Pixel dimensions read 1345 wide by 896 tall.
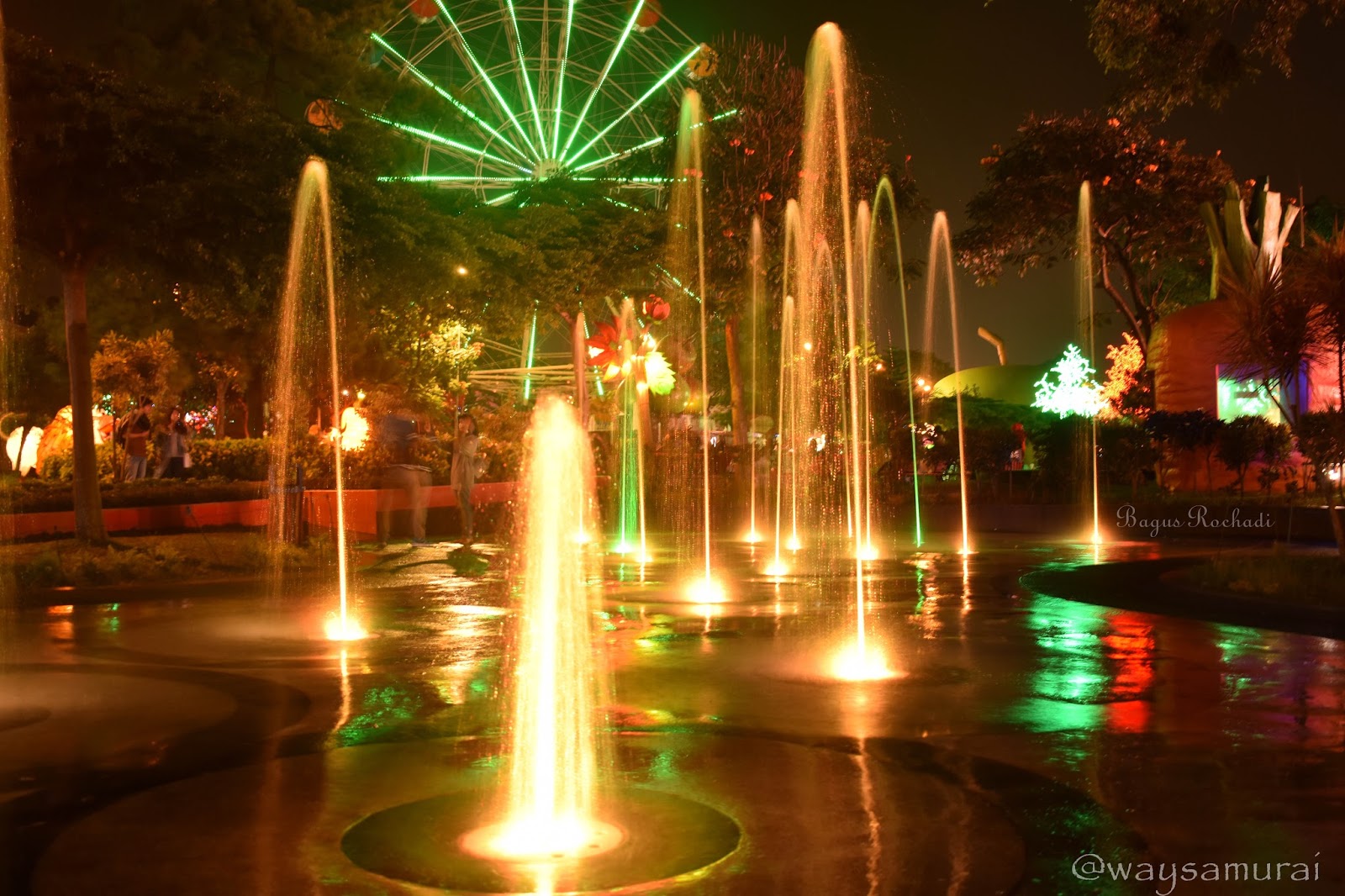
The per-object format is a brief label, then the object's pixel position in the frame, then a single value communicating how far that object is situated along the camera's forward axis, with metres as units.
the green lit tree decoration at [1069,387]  47.72
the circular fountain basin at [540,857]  4.98
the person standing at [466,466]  22.06
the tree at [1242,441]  26.41
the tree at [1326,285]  13.73
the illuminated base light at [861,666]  9.50
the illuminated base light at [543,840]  5.29
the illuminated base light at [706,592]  14.60
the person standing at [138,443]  26.80
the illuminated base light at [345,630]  11.77
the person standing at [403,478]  22.53
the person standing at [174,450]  27.55
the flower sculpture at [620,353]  33.44
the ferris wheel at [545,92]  41.50
